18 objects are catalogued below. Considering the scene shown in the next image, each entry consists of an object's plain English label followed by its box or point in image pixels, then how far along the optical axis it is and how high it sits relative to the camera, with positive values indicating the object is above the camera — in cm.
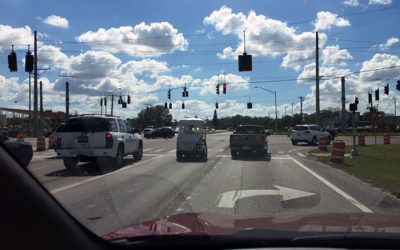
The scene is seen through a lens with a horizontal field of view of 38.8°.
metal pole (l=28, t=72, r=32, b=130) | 6563 +359
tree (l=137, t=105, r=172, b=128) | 12782 +392
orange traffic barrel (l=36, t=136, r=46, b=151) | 3456 -75
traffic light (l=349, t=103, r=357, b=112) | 3073 +133
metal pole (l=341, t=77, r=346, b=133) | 3662 +265
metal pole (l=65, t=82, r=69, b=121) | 6575 +433
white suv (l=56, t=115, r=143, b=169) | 2064 -31
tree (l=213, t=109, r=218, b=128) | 15190 +324
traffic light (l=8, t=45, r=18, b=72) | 3067 +381
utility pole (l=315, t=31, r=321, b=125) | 5022 +454
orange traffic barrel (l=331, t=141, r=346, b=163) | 2516 -87
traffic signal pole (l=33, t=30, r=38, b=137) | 4943 +408
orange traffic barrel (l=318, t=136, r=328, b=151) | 3658 -73
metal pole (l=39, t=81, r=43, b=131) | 6805 +439
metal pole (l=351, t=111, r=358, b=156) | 3030 +25
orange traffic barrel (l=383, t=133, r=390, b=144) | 4625 -61
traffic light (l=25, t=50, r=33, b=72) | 3262 +409
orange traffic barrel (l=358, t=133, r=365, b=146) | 4475 -67
